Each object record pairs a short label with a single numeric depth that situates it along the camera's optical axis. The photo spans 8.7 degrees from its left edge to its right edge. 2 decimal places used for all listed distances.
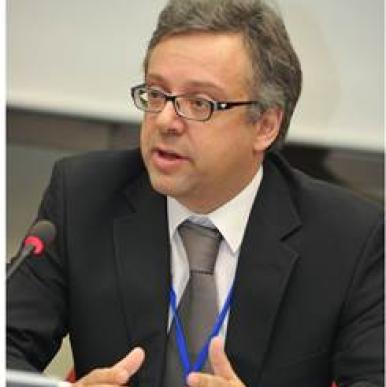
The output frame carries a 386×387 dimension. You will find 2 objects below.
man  3.25
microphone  3.02
